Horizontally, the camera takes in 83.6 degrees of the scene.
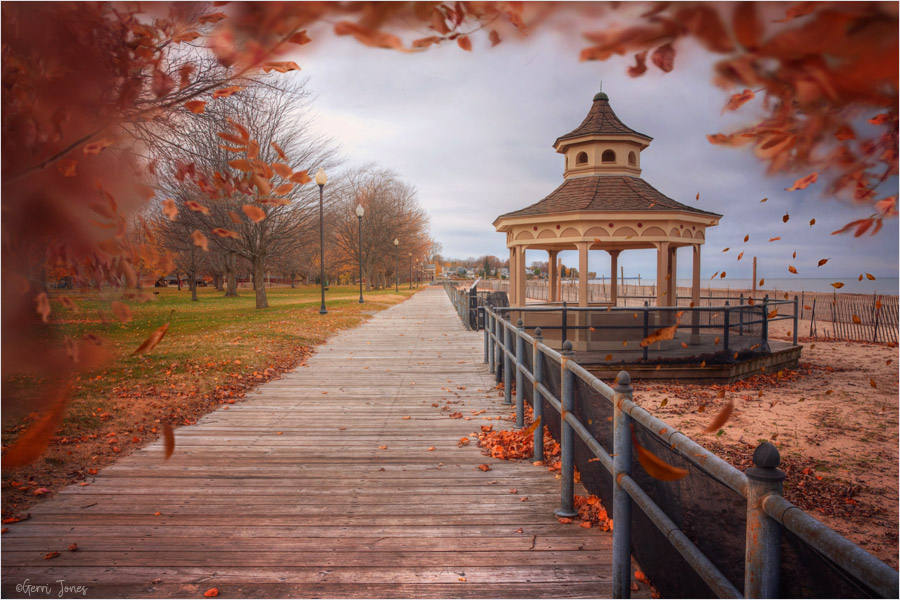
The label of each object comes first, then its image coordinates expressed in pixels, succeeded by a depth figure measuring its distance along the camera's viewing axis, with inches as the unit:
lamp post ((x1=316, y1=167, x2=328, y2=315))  717.7
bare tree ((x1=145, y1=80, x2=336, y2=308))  762.8
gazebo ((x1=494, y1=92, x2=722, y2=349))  507.8
